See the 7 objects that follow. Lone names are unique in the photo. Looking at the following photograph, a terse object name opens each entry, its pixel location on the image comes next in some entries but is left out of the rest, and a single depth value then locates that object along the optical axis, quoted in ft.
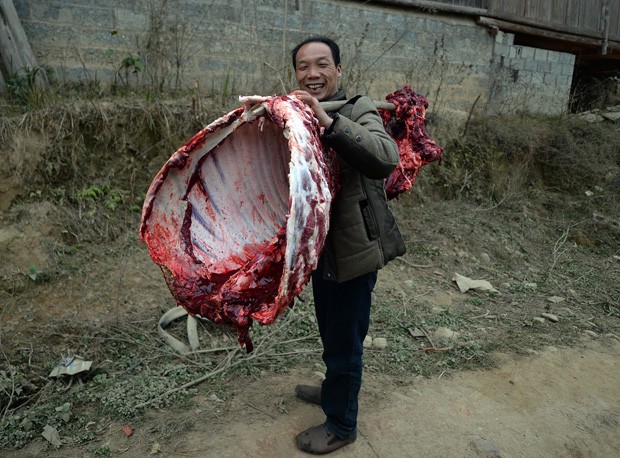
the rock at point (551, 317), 12.67
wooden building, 23.82
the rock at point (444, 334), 11.30
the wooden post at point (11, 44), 14.01
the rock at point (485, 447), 7.77
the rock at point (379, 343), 10.77
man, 5.44
